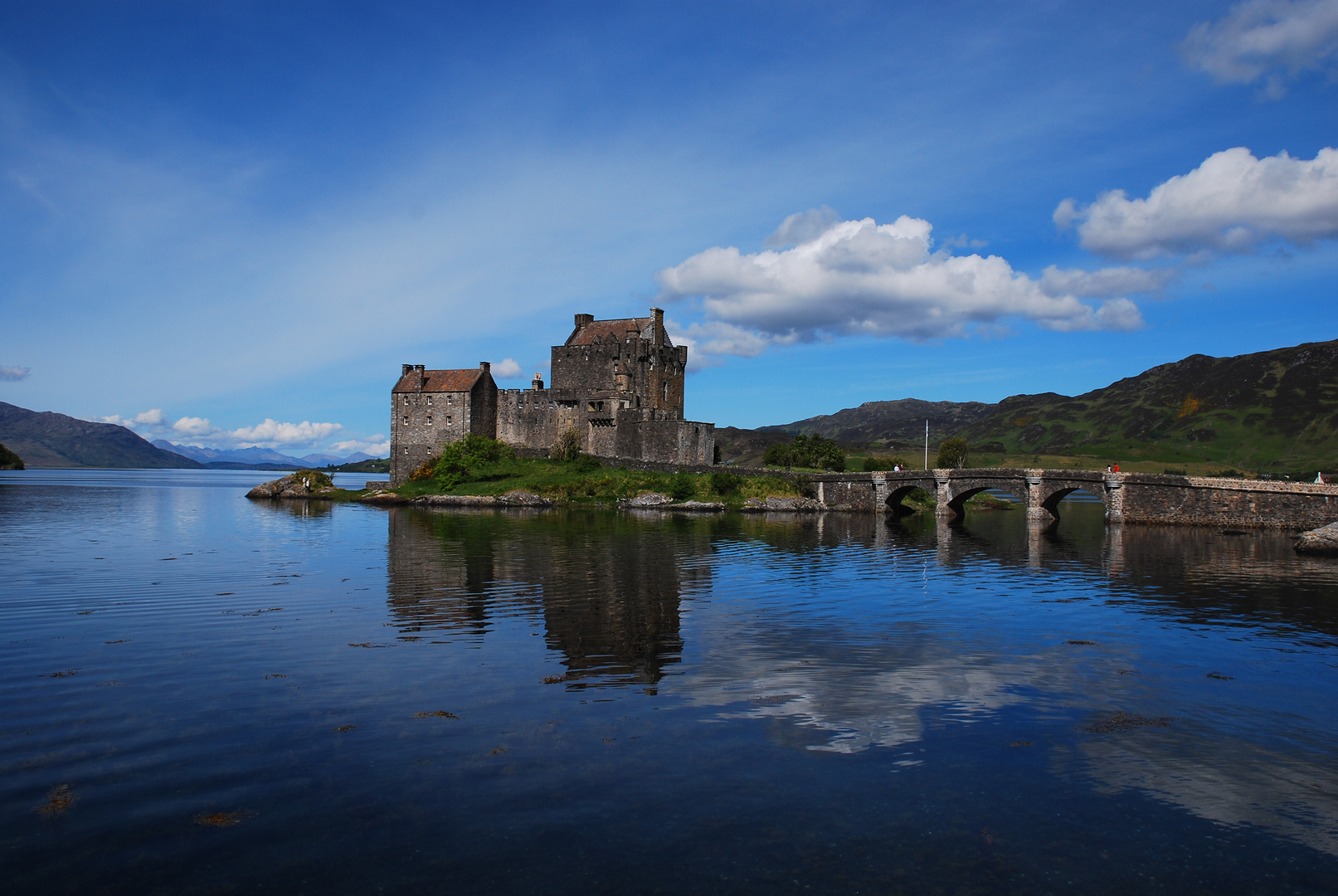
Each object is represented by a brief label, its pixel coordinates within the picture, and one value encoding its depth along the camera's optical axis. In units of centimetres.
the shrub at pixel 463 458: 8100
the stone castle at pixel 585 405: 8481
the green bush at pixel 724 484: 7700
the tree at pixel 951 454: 12406
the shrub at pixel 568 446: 8575
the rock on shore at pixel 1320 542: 4191
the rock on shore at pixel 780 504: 7331
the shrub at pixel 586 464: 8175
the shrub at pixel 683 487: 7531
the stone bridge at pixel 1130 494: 5578
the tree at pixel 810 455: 9912
